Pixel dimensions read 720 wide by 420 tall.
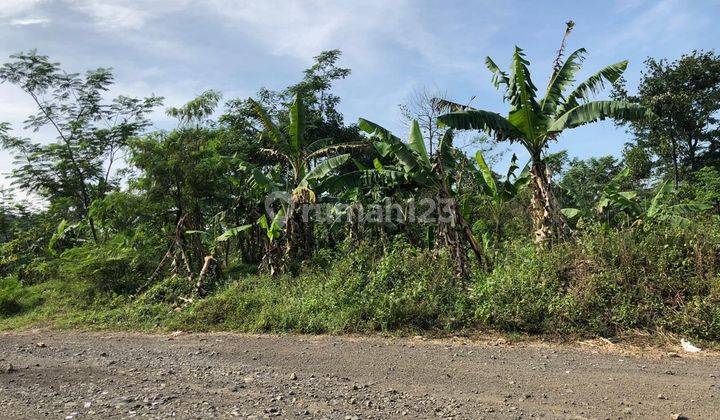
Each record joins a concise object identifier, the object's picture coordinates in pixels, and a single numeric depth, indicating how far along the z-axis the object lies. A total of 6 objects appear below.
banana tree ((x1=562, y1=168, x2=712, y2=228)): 10.52
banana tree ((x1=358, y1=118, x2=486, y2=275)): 9.33
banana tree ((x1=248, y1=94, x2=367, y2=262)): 10.70
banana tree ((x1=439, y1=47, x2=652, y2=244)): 8.60
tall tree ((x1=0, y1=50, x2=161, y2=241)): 16.17
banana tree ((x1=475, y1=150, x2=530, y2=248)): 10.52
